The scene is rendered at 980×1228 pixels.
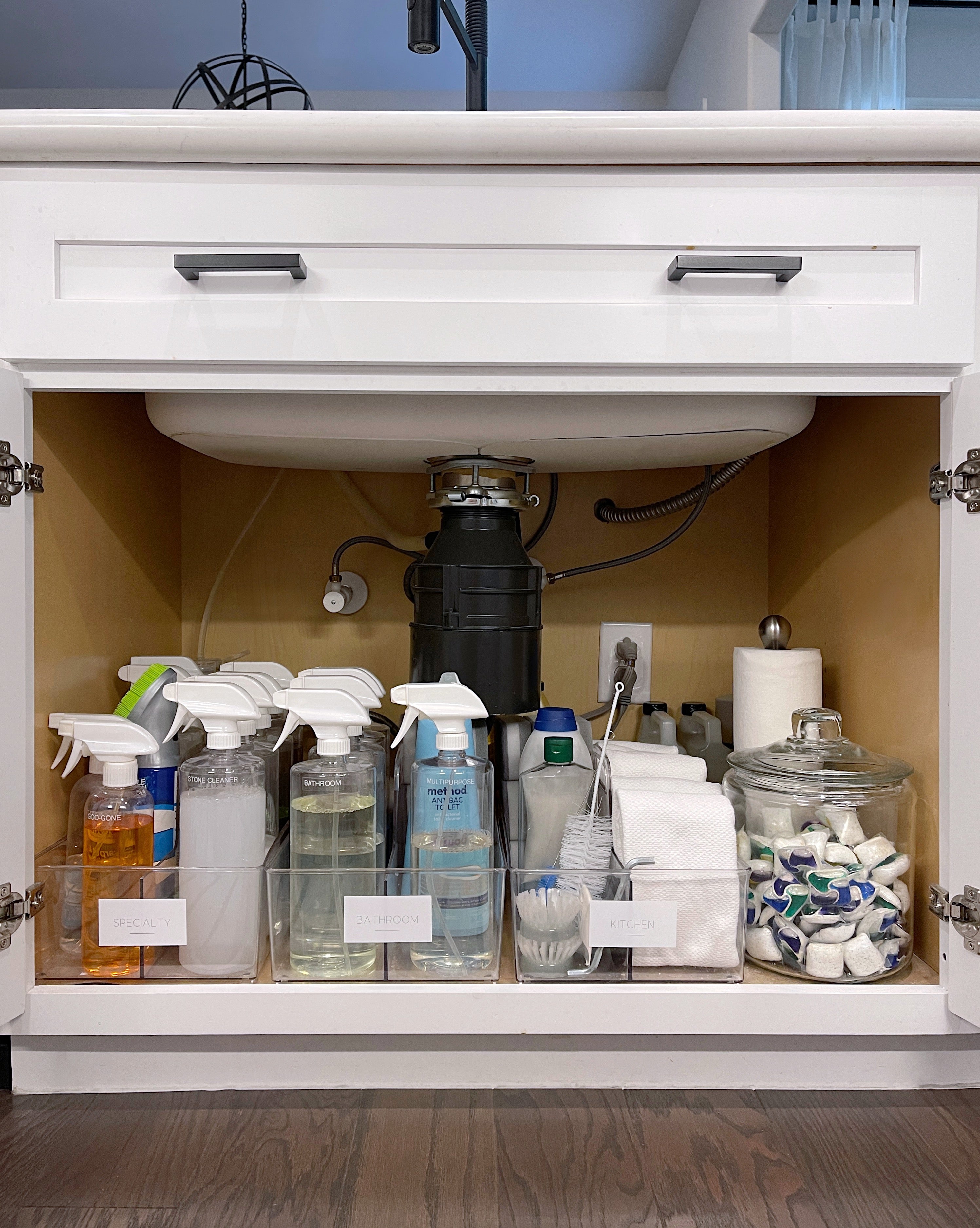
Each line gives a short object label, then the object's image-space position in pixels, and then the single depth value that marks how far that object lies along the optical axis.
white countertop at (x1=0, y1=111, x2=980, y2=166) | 0.69
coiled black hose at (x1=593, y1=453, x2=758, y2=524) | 1.13
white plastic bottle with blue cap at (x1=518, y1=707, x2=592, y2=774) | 0.89
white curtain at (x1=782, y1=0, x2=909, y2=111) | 1.52
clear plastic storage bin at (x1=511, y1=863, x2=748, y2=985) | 0.74
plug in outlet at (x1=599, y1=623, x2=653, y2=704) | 1.29
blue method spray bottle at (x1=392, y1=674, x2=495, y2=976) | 0.74
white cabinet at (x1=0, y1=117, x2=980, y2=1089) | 0.71
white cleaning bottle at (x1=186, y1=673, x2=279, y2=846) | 0.81
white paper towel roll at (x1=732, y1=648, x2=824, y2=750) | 0.98
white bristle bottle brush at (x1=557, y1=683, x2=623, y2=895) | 0.76
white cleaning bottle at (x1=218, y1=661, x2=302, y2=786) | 1.00
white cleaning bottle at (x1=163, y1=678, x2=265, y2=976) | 0.75
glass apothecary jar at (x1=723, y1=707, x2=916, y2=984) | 0.75
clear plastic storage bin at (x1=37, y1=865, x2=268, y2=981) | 0.75
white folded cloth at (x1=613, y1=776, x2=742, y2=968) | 0.74
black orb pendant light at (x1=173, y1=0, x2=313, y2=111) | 1.13
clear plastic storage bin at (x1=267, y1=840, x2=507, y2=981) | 0.74
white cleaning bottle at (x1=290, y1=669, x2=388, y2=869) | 0.83
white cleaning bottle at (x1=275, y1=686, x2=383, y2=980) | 0.75
